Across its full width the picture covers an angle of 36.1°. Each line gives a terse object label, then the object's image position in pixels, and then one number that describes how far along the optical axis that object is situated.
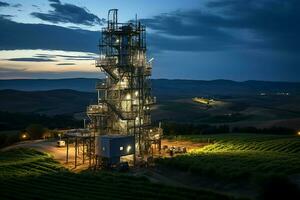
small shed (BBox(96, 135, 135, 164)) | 38.88
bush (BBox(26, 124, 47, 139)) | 60.19
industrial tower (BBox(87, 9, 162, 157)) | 44.09
